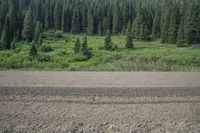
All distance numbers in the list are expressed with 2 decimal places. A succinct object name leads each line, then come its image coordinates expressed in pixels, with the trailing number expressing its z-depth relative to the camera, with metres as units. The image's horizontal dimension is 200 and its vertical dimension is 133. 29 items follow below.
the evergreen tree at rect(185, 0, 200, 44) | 81.56
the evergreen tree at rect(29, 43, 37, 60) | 57.01
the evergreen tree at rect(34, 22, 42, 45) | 88.11
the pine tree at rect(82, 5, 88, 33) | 124.75
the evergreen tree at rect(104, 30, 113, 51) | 73.95
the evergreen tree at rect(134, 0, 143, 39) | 90.53
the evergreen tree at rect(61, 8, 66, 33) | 127.11
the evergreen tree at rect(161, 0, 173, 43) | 89.25
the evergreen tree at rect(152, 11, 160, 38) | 102.34
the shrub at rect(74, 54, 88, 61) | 55.38
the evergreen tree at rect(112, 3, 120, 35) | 117.31
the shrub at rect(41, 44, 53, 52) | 73.50
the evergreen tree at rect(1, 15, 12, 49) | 81.62
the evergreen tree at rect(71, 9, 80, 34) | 123.00
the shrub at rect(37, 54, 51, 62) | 49.48
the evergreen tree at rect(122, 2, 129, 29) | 118.78
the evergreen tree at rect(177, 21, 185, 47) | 80.69
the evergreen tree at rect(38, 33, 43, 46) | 84.88
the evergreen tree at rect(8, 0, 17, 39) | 100.39
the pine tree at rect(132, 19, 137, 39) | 94.25
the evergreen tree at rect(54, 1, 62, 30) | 129.75
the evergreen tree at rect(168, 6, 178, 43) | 87.62
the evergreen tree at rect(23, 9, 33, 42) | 96.12
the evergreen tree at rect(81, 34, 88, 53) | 64.45
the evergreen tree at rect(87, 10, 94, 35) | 119.88
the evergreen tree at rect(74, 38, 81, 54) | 66.09
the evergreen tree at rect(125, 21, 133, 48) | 77.06
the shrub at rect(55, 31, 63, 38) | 105.31
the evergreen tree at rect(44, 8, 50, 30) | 129.65
